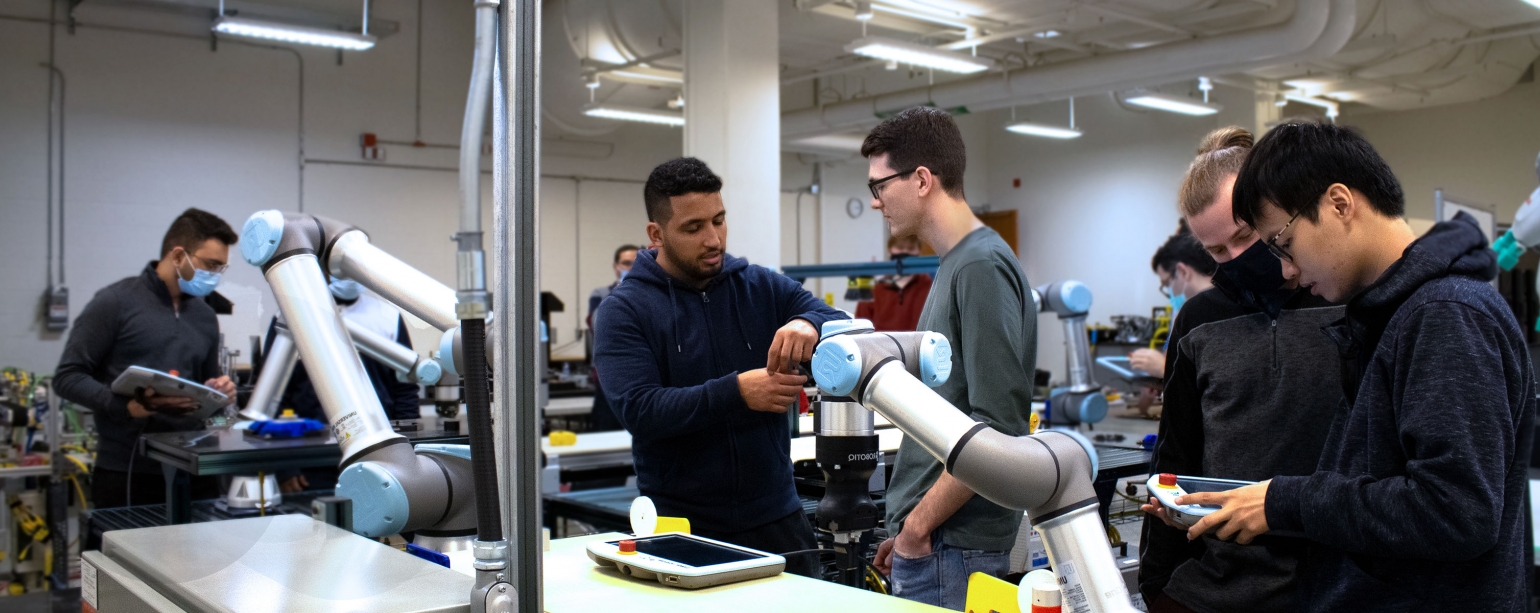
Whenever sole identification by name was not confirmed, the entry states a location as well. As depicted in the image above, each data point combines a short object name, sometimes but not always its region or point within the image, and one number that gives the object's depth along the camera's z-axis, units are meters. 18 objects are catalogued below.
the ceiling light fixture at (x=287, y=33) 5.88
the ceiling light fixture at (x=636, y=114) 7.69
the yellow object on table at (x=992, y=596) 1.26
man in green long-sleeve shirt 1.69
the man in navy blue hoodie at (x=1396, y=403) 1.08
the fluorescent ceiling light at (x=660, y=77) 7.47
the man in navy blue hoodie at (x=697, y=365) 1.95
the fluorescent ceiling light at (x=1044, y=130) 9.01
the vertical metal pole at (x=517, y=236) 0.92
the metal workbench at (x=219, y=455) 2.37
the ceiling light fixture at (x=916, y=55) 6.30
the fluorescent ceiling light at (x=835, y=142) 9.73
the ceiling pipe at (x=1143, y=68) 6.05
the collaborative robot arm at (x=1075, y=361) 3.56
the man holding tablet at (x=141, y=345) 3.22
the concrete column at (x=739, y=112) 5.82
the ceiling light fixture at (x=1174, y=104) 8.26
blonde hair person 1.40
